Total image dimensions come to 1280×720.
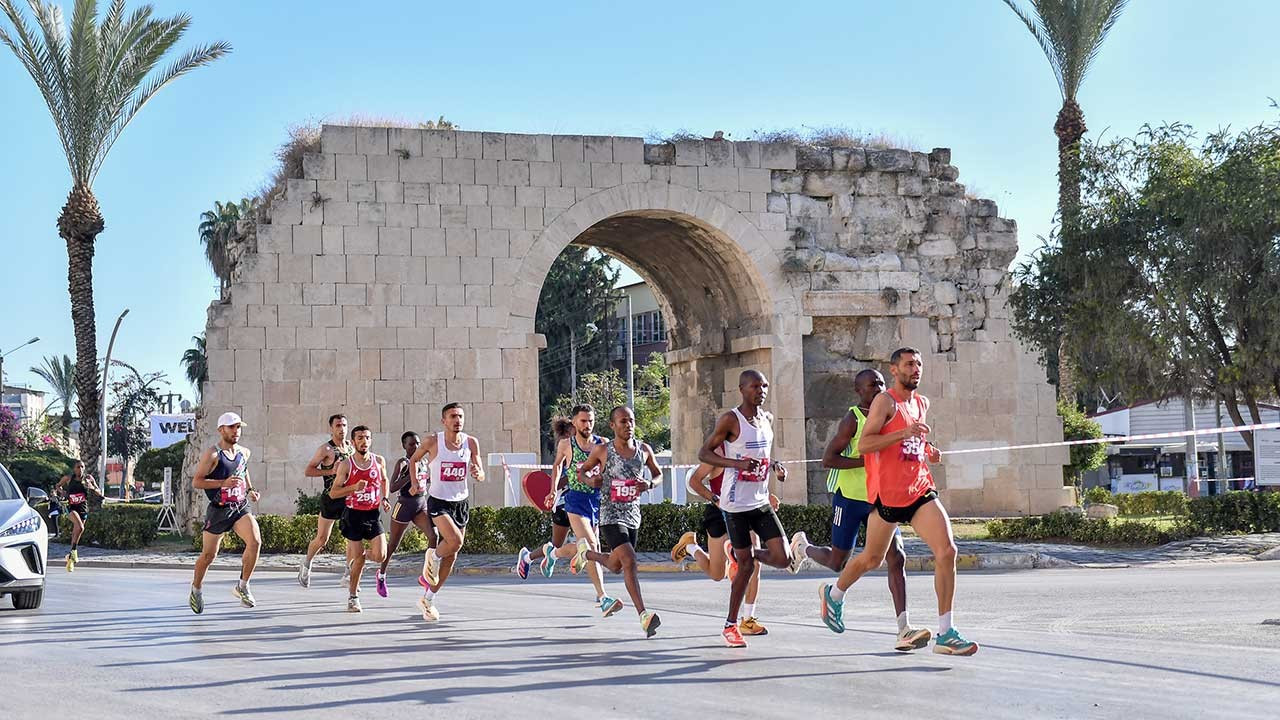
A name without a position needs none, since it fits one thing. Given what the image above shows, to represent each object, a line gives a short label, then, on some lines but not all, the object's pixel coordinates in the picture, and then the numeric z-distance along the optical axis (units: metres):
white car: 12.23
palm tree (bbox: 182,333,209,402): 69.38
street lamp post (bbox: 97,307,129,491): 46.16
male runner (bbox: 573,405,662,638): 10.06
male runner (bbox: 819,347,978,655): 7.93
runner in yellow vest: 8.85
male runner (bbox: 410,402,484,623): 11.36
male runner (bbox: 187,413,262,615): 11.27
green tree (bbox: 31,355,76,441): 94.62
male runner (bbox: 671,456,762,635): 9.71
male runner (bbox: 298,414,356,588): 12.39
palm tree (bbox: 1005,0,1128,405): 28.83
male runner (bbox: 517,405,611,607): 10.80
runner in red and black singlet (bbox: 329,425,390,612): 12.02
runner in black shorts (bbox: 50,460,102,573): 19.94
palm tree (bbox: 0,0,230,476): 25.34
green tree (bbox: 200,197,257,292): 23.42
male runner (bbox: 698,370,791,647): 9.15
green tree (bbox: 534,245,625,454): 61.72
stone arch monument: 22.11
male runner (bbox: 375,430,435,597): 11.91
